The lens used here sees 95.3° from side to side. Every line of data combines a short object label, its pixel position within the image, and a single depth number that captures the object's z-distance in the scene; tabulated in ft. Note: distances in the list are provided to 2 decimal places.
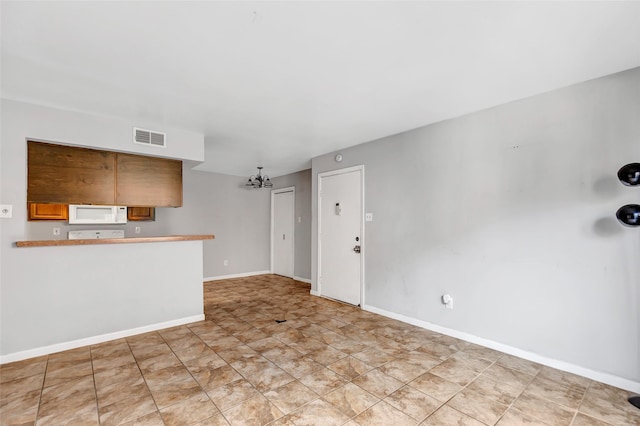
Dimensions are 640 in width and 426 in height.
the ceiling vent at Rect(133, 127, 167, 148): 11.26
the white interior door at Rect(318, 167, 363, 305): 14.67
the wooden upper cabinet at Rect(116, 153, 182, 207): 11.76
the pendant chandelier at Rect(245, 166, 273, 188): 19.55
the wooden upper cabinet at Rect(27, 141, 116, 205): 10.12
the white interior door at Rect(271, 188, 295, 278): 22.22
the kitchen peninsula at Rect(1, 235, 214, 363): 9.37
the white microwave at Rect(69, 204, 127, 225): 15.65
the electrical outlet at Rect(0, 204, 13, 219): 9.02
